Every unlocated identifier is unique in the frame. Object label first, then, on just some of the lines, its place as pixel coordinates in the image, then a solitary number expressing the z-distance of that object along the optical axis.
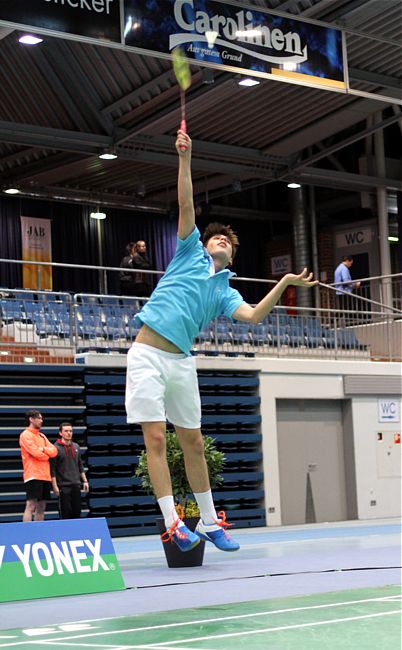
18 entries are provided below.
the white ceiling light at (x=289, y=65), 17.28
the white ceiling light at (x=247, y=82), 20.50
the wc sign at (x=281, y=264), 32.44
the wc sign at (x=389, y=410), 23.69
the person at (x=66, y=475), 16.83
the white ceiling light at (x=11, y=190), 27.20
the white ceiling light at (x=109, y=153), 24.16
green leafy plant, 11.76
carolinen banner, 15.88
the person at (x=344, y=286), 25.39
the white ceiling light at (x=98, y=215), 29.64
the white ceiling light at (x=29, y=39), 17.41
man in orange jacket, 16.22
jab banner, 28.02
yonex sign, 7.50
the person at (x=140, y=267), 20.92
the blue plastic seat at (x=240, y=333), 21.62
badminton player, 6.77
